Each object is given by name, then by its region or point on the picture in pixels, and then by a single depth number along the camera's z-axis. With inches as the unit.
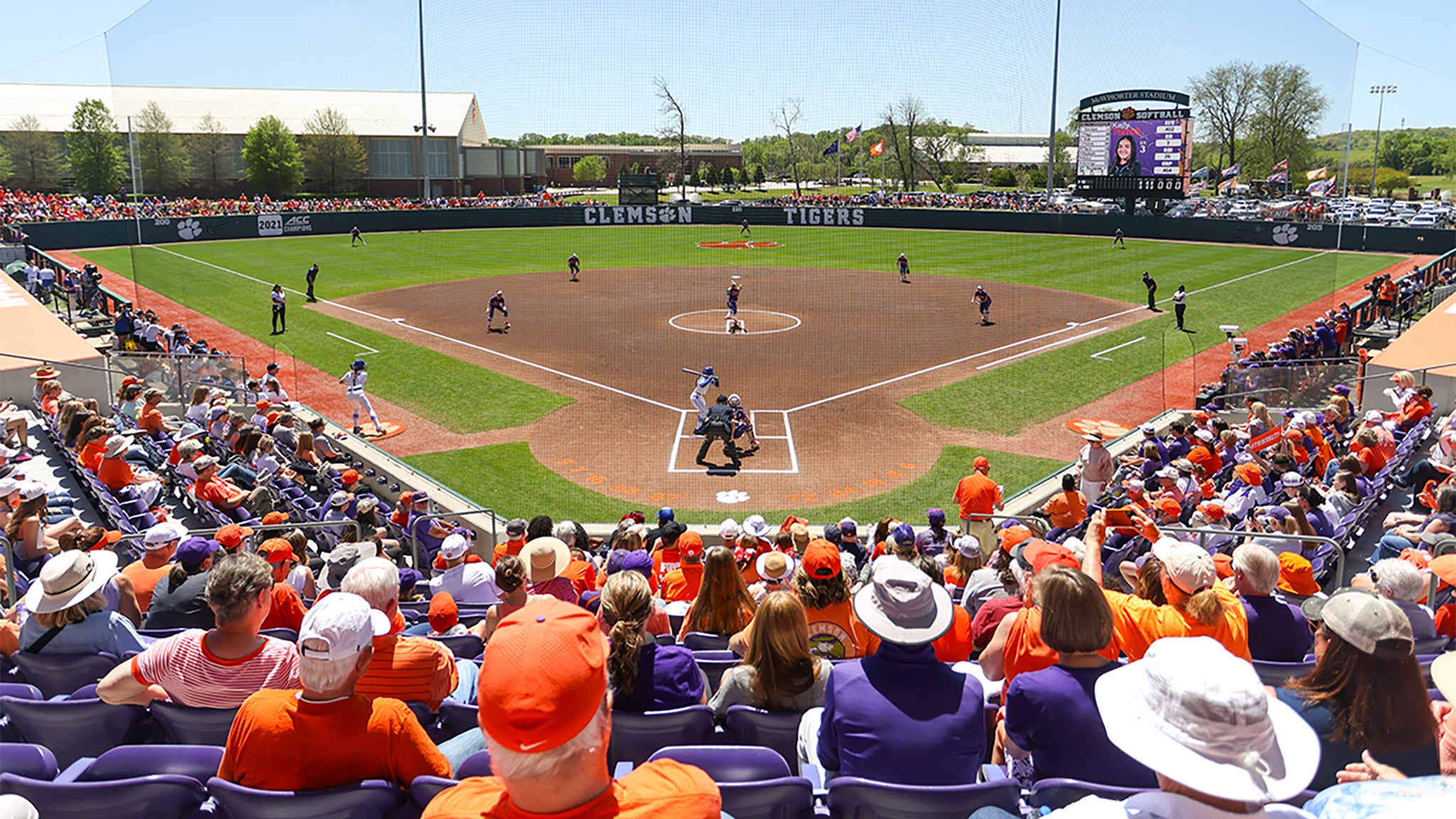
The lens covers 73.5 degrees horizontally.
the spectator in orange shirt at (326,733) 140.7
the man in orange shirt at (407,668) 181.9
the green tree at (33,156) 3137.3
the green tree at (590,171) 4141.2
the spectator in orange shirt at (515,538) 341.1
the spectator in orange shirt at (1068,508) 493.0
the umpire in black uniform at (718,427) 736.3
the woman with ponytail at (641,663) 181.8
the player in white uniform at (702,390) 792.3
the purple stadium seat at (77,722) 179.0
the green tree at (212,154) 3088.1
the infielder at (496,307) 1229.1
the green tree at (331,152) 3366.1
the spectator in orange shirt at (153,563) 281.4
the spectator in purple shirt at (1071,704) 155.3
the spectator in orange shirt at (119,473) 462.9
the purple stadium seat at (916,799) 144.3
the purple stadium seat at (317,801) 139.8
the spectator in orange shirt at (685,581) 318.0
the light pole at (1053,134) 2436.6
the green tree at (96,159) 3046.3
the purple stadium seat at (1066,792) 143.3
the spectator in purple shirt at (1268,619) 220.5
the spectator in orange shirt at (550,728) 89.4
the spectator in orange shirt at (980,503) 492.7
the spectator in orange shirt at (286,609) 254.4
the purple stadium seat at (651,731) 177.9
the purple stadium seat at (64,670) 203.6
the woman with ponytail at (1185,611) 203.3
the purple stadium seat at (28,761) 161.2
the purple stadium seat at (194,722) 175.2
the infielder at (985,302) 1289.4
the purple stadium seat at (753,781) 147.3
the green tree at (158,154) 2544.3
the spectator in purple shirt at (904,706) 156.3
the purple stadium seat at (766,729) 182.7
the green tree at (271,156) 3154.5
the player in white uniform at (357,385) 799.1
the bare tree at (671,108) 2271.2
